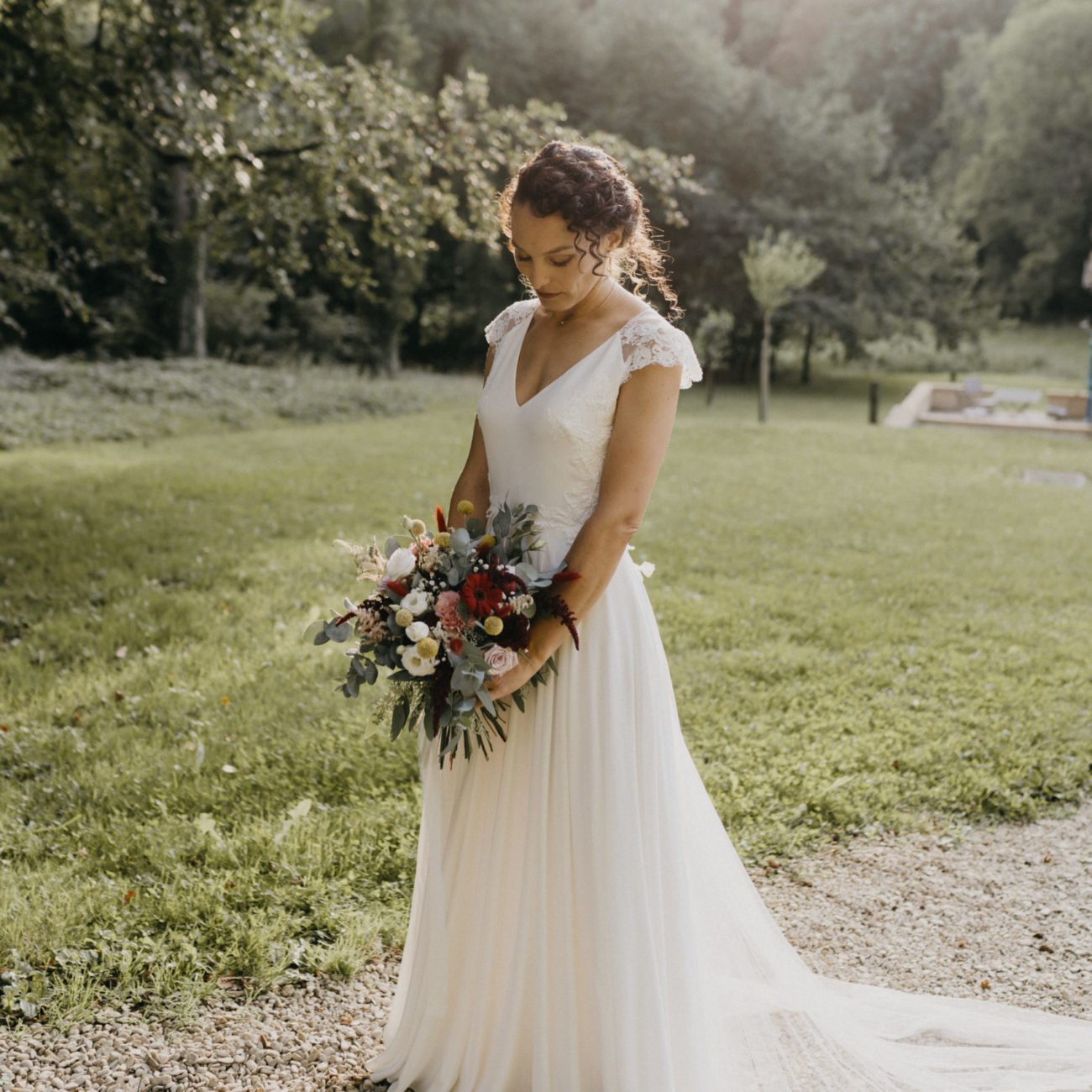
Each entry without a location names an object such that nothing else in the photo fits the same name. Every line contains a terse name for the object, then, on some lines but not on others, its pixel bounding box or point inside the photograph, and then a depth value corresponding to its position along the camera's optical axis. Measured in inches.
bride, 94.7
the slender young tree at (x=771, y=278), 834.8
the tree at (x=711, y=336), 1146.0
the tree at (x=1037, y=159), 1740.9
